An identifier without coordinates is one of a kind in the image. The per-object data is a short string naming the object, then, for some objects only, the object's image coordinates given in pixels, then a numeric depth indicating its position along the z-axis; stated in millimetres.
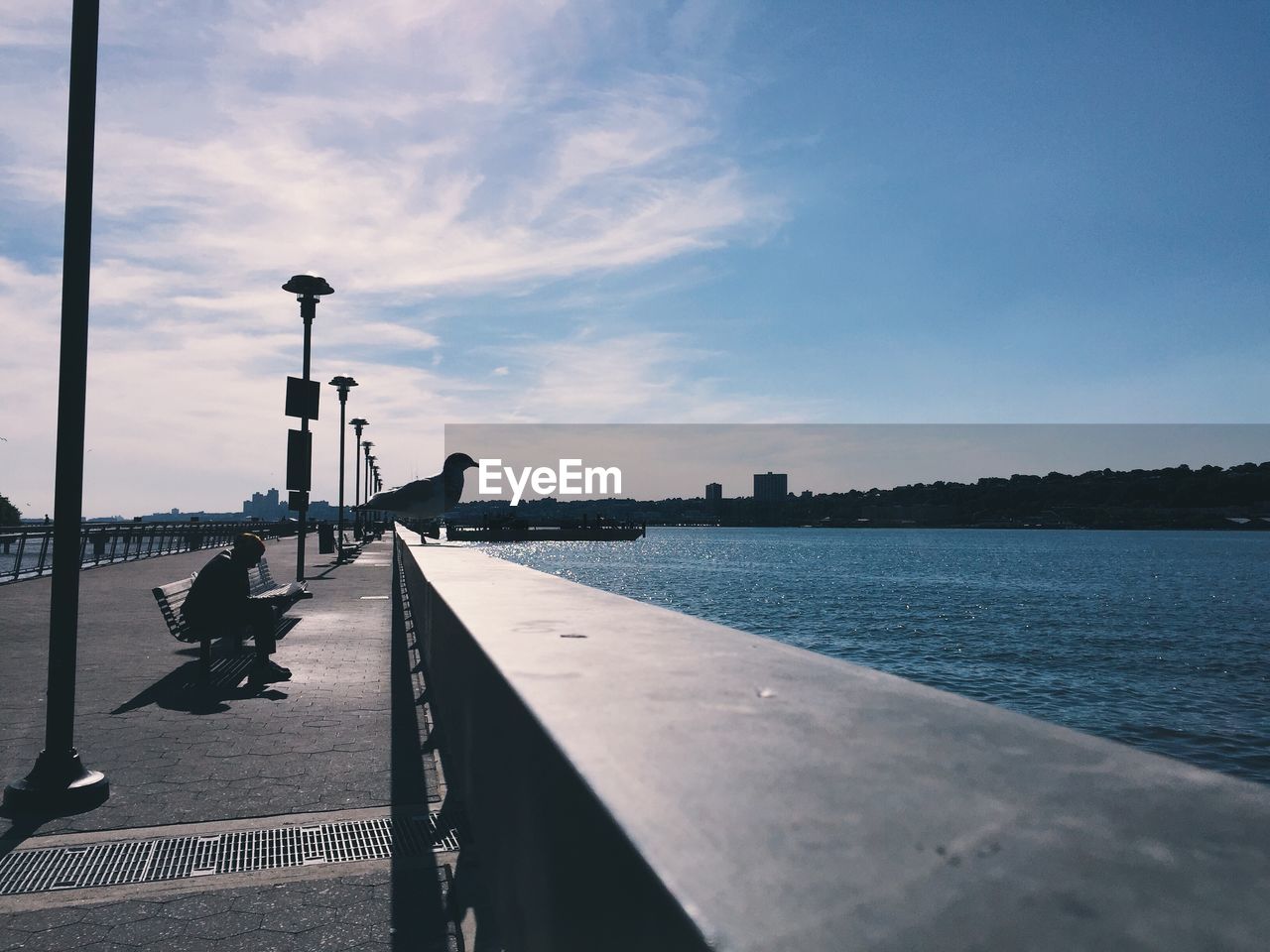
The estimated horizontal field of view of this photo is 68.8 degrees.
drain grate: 4363
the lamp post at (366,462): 66100
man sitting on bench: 9227
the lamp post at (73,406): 5445
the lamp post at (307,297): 19188
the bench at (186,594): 9389
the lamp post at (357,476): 50375
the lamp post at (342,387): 36062
